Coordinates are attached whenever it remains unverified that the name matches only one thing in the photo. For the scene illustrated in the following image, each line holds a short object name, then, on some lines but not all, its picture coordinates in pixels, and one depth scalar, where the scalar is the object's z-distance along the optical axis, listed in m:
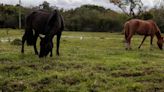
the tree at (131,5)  61.31
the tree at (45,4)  62.90
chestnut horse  22.02
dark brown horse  13.36
